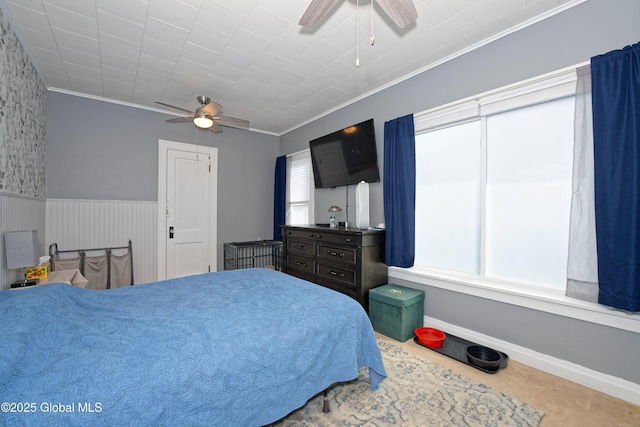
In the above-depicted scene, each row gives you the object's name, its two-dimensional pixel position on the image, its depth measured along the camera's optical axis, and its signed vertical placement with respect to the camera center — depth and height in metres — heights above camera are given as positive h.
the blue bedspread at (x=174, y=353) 0.91 -0.60
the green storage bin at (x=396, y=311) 2.72 -1.03
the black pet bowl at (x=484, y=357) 2.19 -1.24
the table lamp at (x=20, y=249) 2.05 -0.31
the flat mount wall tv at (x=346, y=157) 3.48 +0.79
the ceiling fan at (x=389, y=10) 1.47 +1.16
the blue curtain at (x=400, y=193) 3.00 +0.23
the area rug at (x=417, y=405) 1.65 -1.29
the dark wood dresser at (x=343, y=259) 2.97 -0.56
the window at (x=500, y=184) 2.21 +0.28
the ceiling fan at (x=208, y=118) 3.14 +1.16
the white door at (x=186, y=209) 4.24 +0.03
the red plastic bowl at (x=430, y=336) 2.55 -1.23
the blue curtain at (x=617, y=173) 1.75 +0.28
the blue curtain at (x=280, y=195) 5.14 +0.32
